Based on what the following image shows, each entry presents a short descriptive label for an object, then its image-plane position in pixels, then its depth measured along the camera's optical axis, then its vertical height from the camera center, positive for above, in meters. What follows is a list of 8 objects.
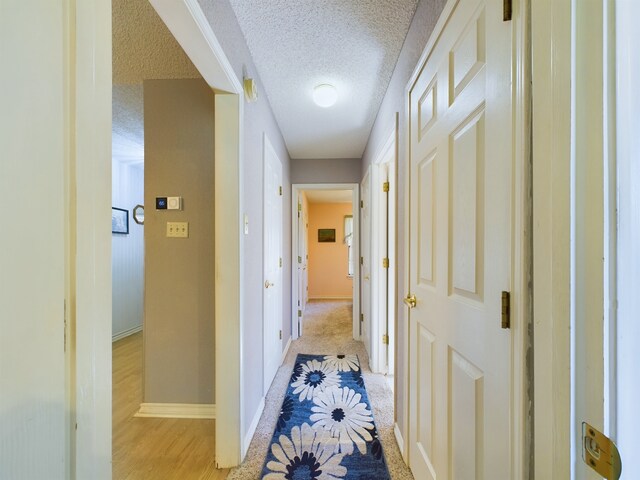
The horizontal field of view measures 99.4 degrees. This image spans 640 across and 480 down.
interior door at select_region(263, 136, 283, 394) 2.20 -0.22
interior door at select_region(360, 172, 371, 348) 2.88 -0.25
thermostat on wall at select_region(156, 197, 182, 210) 1.95 +0.26
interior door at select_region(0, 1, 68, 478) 0.39 -0.01
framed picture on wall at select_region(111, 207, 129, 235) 3.39 +0.25
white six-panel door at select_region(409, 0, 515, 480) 0.71 -0.03
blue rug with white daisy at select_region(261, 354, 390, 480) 1.43 -1.22
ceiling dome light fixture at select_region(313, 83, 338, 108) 2.03 +1.11
